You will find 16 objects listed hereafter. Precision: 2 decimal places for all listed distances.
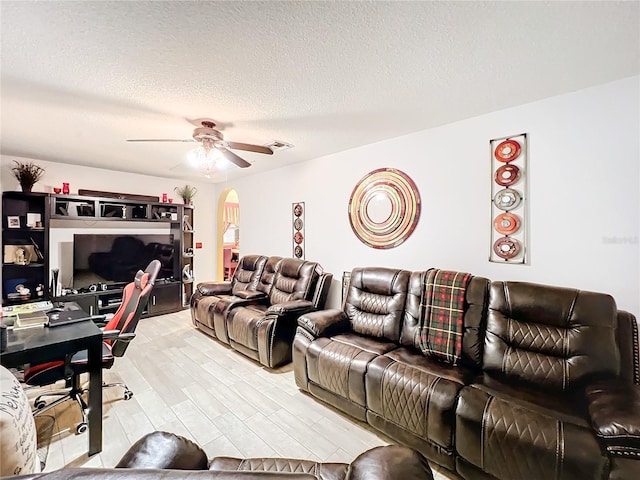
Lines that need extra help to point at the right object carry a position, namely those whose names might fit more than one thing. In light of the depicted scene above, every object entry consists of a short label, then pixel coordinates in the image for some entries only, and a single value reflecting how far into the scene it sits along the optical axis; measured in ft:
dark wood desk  5.47
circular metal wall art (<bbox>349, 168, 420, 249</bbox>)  9.78
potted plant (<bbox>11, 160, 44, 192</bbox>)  12.00
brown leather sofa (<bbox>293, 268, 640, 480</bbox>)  4.40
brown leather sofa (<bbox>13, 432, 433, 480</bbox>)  1.72
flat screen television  13.83
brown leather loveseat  9.85
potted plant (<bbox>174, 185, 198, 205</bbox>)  17.35
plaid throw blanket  6.98
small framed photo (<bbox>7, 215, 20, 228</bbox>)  12.05
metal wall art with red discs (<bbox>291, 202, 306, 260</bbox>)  13.50
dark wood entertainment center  12.17
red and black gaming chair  6.76
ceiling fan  8.02
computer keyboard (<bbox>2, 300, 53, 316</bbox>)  7.47
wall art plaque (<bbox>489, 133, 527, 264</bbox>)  7.55
